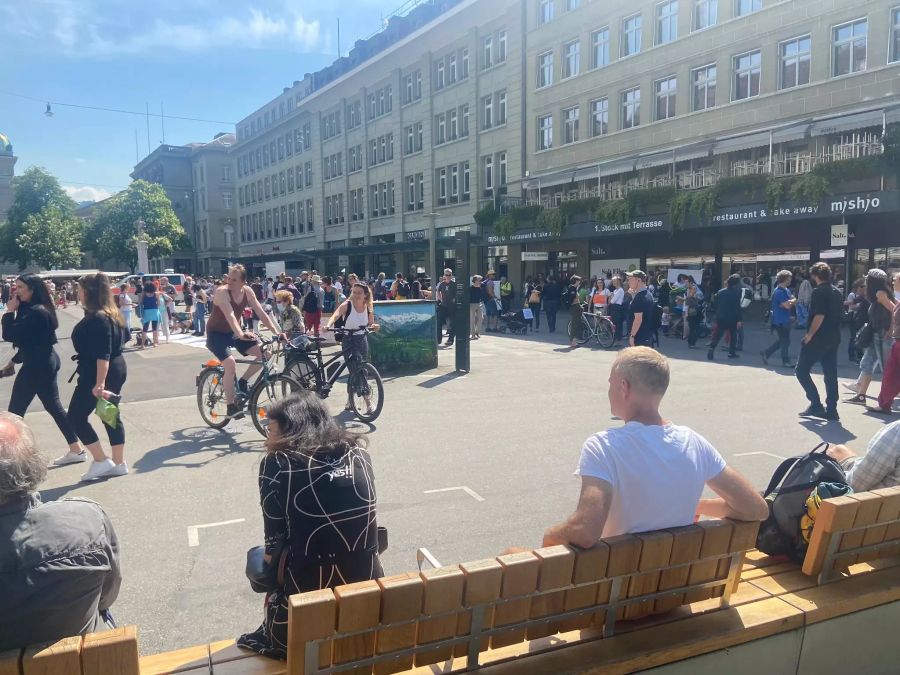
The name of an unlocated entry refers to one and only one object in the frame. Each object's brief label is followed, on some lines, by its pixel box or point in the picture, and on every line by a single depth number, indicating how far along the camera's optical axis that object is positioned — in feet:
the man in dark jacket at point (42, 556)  6.31
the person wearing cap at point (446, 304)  55.77
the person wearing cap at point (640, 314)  31.53
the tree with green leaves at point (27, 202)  223.71
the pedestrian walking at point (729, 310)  45.03
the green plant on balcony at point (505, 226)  101.96
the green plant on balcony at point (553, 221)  91.15
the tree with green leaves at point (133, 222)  215.92
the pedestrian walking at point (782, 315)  40.75
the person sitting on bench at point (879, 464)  10.61
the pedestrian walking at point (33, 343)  20.15
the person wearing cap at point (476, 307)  60.90
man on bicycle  25.49
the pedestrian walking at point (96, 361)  19.47
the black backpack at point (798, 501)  9.56
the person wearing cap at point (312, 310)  57.00
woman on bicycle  30.07
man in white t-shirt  7.84
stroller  68.64
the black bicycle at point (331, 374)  26.96
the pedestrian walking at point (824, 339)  26.86
